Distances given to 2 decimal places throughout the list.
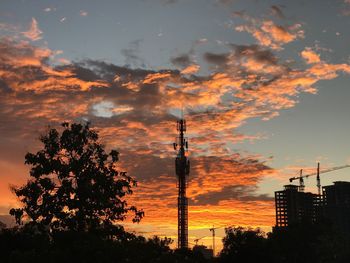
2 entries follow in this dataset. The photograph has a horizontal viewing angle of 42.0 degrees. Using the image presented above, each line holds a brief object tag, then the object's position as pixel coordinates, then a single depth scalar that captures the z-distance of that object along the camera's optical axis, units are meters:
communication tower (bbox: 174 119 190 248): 128.62
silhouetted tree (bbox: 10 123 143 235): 47.34
